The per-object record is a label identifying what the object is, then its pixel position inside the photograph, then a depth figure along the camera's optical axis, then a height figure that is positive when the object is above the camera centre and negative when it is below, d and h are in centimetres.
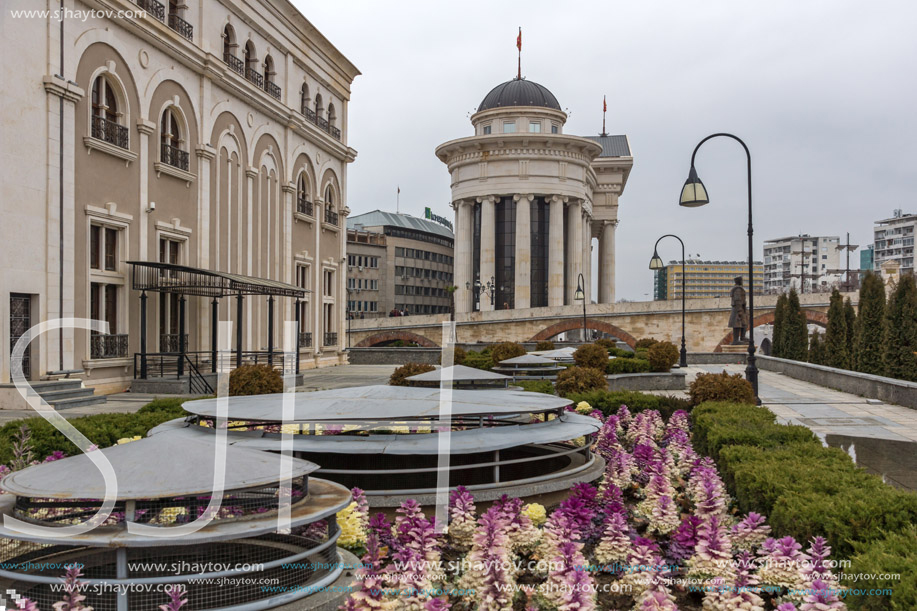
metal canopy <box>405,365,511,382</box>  1394 -133
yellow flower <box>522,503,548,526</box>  680 -195
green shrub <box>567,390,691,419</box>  1464 -190
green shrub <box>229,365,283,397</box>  1530 -159
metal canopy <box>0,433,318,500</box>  455 -113
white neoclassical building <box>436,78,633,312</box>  6994 +1081
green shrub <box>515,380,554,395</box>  1688 -187
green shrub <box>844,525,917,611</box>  410 -160
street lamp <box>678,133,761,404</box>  1633 +265
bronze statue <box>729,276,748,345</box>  3316 -5
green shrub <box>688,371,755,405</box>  1441 -162
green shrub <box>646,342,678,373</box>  2436 -162
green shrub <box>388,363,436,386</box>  1816 -166
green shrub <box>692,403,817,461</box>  921 -166
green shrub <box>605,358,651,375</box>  2434 -193
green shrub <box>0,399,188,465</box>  930 -171
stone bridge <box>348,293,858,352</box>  4894 -101
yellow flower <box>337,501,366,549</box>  599 -187
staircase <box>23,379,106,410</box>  1631 -205
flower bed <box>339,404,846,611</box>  462 -186
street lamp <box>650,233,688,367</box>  3698 +249
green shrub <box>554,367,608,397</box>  1691 -170
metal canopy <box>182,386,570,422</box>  797 -118
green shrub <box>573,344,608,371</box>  2358 -158
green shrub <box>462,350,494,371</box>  2511 -189
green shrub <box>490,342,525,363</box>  2570 -156
